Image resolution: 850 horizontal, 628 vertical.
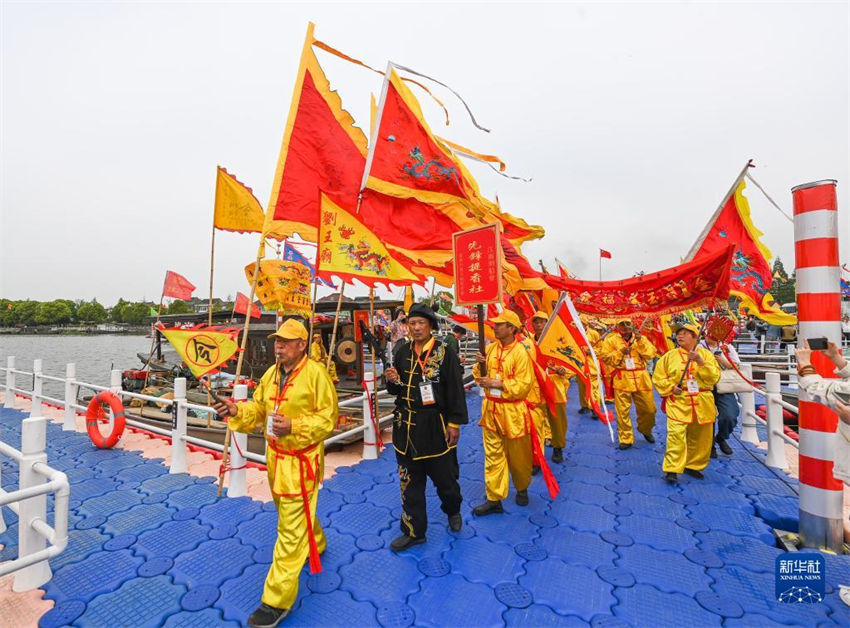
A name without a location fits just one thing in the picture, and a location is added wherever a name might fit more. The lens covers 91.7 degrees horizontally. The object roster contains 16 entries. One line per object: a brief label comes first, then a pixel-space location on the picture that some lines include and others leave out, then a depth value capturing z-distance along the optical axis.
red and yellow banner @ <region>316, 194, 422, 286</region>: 4.04
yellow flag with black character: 3.81
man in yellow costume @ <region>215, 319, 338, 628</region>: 2.54
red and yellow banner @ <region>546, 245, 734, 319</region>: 4.36
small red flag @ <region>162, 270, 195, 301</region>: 11.76
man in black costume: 3.40
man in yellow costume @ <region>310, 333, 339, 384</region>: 8.84
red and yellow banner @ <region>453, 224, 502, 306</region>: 3.93
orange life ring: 5.75
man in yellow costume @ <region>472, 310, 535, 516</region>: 3.95
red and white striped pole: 3.00
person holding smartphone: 2.36
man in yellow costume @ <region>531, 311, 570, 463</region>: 5.50
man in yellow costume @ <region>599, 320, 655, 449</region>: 6.11
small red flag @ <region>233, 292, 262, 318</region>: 10.21
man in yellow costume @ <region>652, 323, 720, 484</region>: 4.61
